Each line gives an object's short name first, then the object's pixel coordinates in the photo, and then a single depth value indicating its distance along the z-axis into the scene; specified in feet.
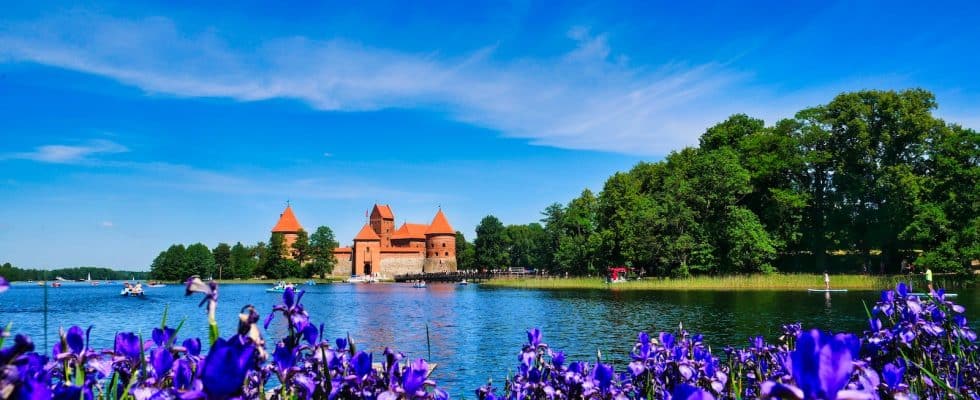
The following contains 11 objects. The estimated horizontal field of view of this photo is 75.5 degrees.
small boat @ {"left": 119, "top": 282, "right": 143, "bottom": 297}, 175.32
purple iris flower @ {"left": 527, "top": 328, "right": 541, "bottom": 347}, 11.02
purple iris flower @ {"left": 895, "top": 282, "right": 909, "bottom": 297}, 12.62
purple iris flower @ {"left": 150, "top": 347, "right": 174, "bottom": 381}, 6.13
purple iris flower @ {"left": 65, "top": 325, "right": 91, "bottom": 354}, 6.55
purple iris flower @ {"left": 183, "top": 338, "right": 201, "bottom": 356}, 7.10
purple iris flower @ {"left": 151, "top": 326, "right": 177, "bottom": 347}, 7.22
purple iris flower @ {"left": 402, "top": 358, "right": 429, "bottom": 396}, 5.96
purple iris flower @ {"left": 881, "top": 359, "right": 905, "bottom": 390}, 7.55
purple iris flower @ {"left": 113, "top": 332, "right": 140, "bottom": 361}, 7.09
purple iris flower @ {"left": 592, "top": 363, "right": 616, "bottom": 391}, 8.84
